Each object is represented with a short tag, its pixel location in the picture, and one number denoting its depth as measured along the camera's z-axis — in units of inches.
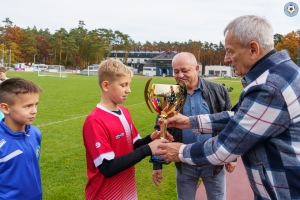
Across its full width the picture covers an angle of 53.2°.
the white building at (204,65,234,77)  3959.2
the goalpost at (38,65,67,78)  2763.3
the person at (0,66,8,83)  283.5
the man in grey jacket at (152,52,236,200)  130.9
